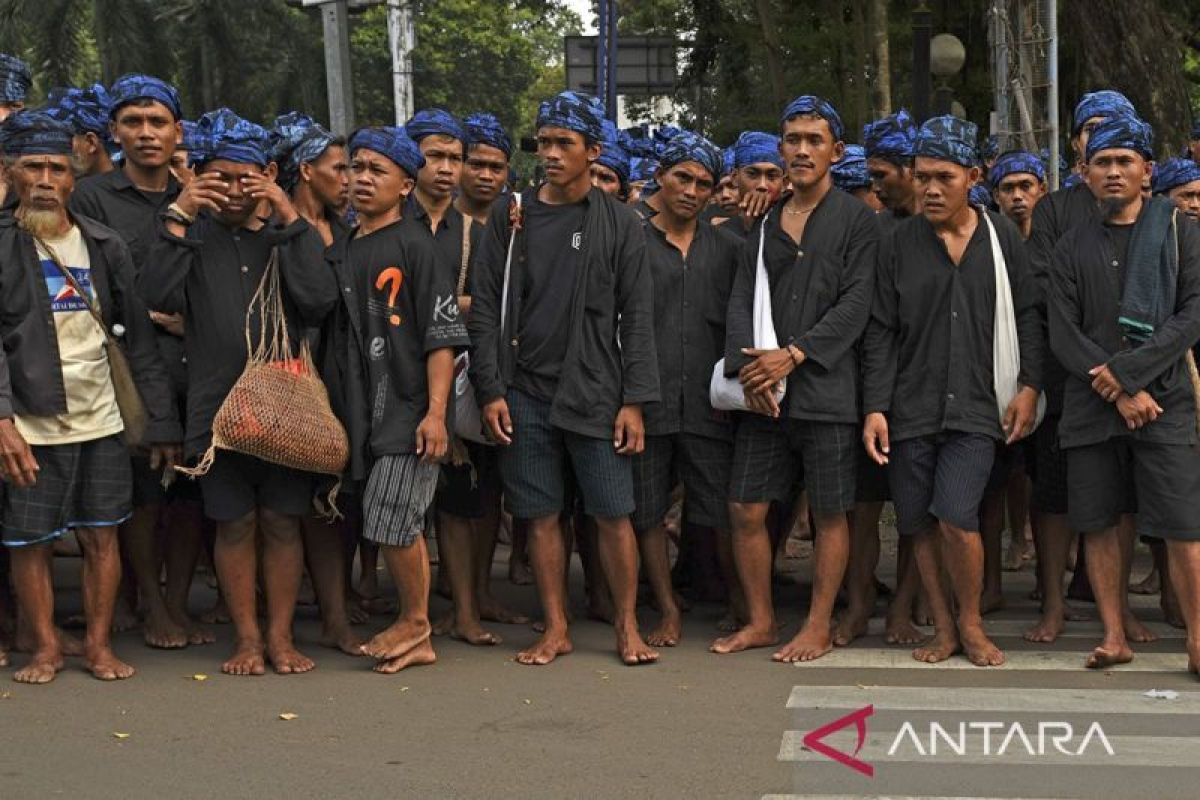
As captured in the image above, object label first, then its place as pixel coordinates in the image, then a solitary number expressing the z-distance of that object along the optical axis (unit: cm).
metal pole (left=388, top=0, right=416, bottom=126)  3075
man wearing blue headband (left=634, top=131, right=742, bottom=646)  811
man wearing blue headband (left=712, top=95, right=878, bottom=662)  776
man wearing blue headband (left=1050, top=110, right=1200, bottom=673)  735
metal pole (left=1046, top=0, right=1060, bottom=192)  1606
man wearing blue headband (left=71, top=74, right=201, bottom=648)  811
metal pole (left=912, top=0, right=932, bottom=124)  1658
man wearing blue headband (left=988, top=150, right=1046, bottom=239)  907
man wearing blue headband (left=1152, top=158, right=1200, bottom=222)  841
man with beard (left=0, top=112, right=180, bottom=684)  735
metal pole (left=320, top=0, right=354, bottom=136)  1507
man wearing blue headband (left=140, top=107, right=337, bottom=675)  742
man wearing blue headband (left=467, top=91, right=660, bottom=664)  773
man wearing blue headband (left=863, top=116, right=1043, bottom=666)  761
